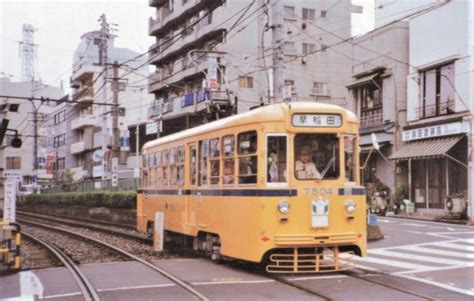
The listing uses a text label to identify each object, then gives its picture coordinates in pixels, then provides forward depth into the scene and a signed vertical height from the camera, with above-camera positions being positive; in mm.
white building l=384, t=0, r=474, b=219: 28203 +3562
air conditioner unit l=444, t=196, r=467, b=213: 27172 -977
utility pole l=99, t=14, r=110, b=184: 36594 +7834
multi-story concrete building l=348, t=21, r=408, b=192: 34250 +5054
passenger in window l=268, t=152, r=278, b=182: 10930 +280
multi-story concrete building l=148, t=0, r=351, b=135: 43156 +9236
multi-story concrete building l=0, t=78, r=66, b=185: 55806 +6000
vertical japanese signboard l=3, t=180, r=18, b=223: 13148 -410
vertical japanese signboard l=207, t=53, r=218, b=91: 33219 +6128
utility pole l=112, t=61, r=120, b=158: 34059 +4147
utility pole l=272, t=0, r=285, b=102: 16047 +3435
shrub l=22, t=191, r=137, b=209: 29625 -1051
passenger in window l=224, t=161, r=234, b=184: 11805 +189
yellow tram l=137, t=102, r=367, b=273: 10781 -108
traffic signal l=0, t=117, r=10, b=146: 12766 +1148
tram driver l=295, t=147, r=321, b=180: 10969 +263
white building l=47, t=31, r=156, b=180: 59406 +7673
